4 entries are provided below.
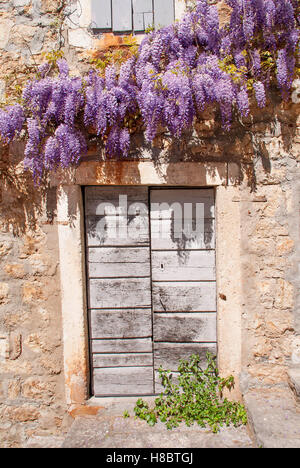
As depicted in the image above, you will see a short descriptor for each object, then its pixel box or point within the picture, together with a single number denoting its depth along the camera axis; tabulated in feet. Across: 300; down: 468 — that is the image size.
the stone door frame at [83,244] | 9.02
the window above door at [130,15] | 9.02
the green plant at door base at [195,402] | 8.77
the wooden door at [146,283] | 9.48
